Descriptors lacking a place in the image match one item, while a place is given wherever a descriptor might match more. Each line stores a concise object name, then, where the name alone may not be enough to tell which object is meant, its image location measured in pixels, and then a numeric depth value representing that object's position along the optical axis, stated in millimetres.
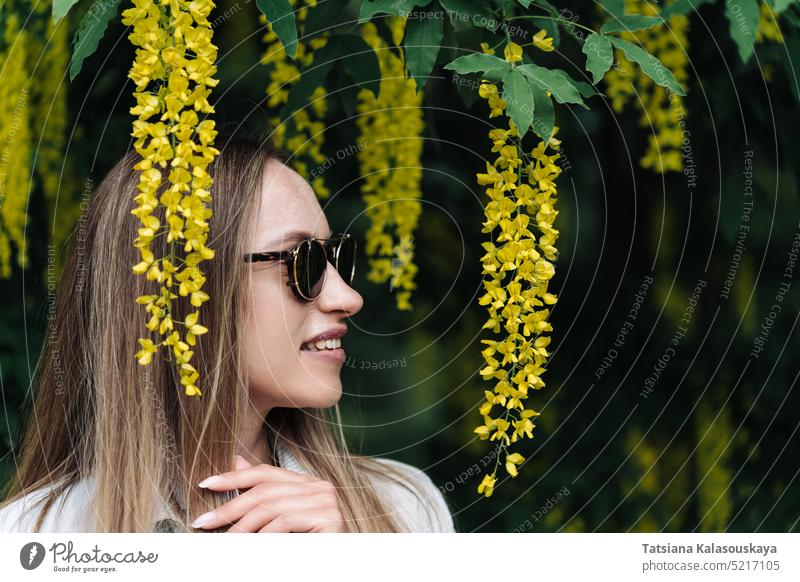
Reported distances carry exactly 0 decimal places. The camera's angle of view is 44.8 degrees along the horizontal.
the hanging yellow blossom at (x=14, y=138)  2543
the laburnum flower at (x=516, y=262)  1619
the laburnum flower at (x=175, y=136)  1498
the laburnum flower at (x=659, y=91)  2641
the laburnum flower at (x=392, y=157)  2395
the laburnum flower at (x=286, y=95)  2293
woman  1833
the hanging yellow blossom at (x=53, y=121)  2654
